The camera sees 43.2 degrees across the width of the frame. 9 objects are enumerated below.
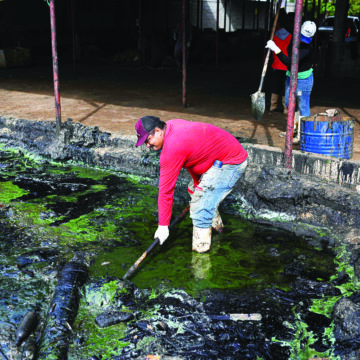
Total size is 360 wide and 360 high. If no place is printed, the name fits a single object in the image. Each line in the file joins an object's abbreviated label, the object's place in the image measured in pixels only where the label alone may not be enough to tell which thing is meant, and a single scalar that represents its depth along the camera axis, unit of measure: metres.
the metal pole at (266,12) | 13.46
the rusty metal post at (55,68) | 7.35
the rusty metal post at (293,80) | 5.37
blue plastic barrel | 5.75
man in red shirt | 3.97
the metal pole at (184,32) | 8.82
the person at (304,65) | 6.55
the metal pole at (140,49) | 16.19
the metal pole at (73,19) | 14.61
